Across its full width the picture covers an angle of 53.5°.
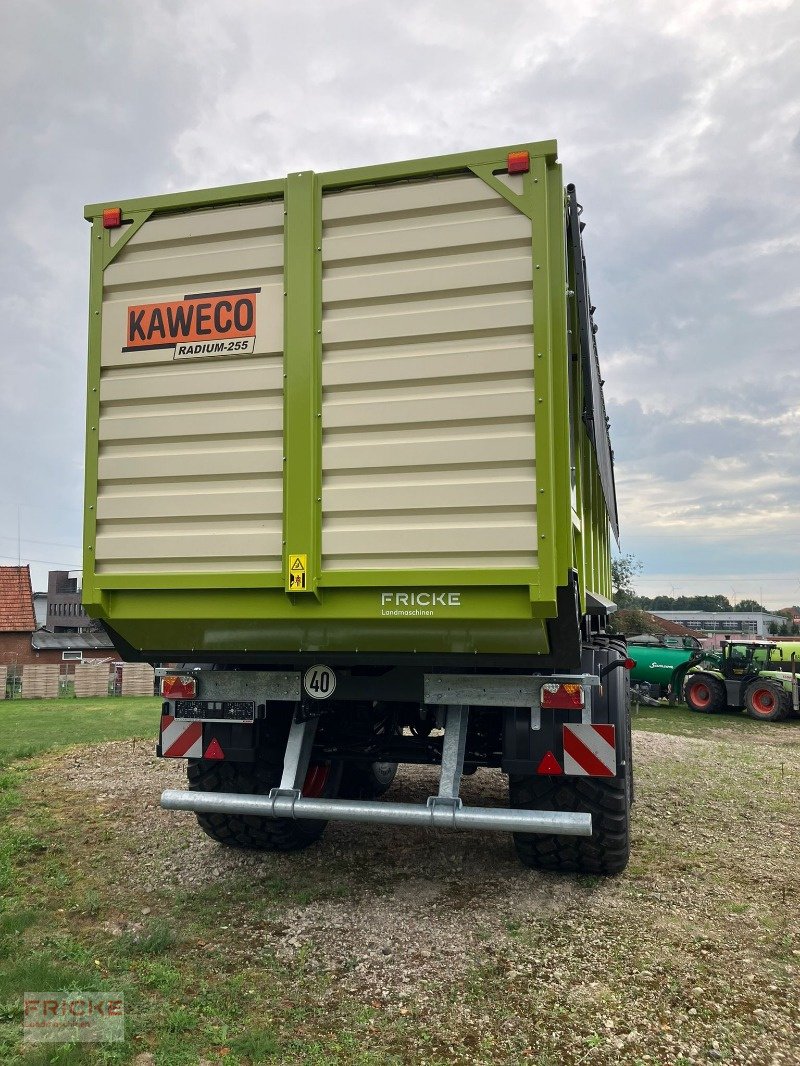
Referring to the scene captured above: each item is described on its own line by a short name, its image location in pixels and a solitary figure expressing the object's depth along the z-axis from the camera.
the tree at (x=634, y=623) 33.19
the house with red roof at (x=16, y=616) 31.20
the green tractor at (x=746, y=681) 16.11
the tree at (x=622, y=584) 36.33
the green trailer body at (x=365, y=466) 3.73
